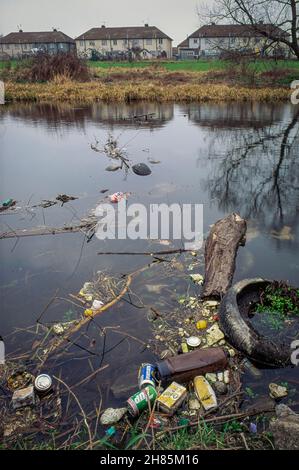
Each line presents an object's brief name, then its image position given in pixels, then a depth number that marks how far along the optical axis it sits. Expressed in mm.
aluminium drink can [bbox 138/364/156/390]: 2656
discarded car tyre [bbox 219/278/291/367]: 2924
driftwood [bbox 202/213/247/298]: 3844
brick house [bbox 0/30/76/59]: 62375
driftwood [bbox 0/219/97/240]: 5348
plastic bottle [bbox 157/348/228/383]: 2781
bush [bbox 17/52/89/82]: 24062
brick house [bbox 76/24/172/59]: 62594
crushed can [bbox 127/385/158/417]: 2473
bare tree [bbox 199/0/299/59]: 21953
